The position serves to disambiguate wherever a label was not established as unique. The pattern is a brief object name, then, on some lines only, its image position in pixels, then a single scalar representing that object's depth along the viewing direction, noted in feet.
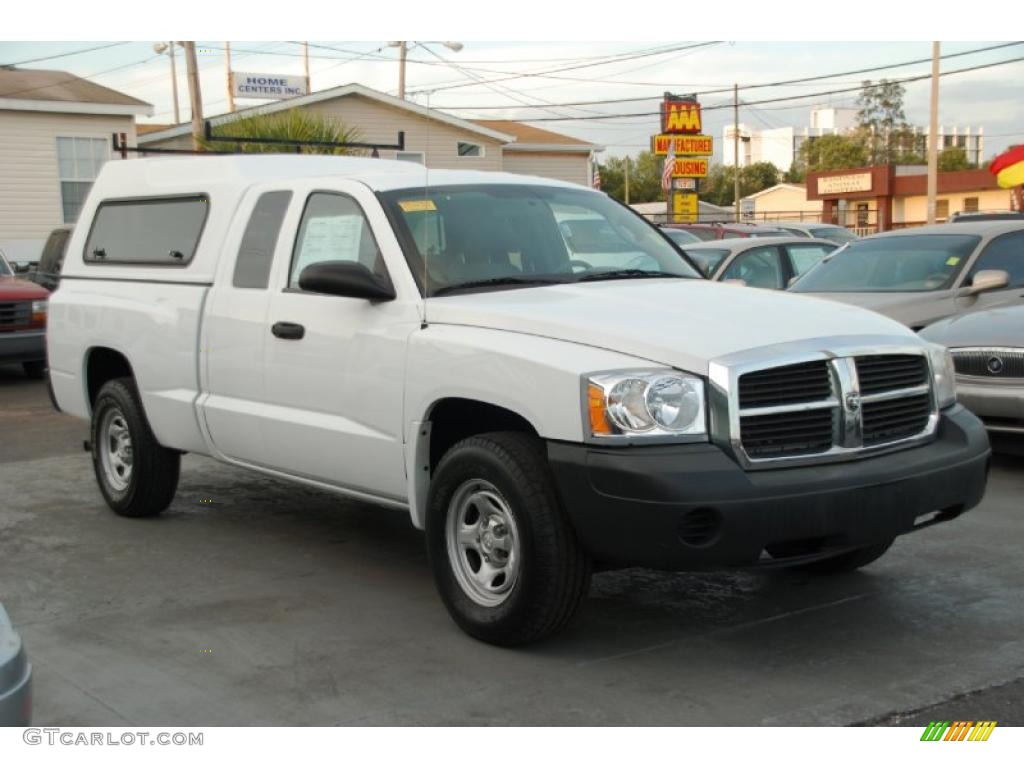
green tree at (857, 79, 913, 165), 294.25
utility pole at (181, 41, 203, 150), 84.38
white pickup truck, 15.15
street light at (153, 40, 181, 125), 138.02
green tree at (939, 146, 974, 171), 317.83
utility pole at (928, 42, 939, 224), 118.21
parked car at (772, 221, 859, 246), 80.58
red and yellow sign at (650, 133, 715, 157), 128.16
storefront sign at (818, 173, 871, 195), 198.70
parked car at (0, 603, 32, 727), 10.36
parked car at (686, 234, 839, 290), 43.45
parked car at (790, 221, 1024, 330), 32.68
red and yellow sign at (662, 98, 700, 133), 129.08
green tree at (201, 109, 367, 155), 66.90
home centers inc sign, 133.28
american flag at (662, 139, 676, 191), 112.45
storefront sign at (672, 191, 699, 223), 127.65
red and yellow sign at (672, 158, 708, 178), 127.03
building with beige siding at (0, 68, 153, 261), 85.35
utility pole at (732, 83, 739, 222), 223.57
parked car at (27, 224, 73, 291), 58.39
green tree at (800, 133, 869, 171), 305.53
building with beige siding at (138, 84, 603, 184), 96.37
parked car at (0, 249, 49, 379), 47.78
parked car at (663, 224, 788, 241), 67.21
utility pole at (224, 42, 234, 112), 132.14
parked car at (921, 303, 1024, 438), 26.35
